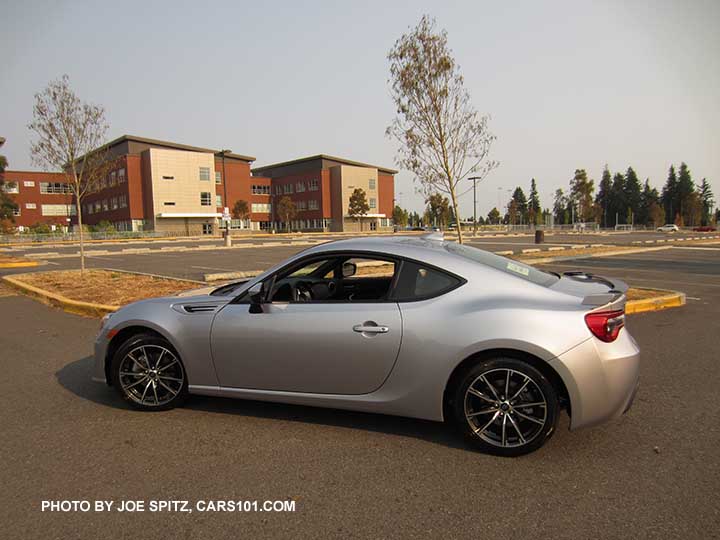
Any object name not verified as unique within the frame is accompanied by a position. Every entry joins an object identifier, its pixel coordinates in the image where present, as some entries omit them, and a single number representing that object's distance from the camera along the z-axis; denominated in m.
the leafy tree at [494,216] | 121.31
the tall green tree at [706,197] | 107.70
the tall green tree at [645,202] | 100.41
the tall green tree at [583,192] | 78.31
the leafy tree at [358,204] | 81.94
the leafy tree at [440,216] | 90.62
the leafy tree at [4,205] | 57.64
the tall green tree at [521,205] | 115.44
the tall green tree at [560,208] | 95.62
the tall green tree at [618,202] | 103.81
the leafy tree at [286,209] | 79.88
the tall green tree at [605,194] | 105.94
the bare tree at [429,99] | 13.27
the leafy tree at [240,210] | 76.19
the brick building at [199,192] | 68.19
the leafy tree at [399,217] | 103.06
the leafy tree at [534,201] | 118.34
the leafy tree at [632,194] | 103.06
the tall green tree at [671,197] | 100.49
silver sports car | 2.89
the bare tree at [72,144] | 11.86
